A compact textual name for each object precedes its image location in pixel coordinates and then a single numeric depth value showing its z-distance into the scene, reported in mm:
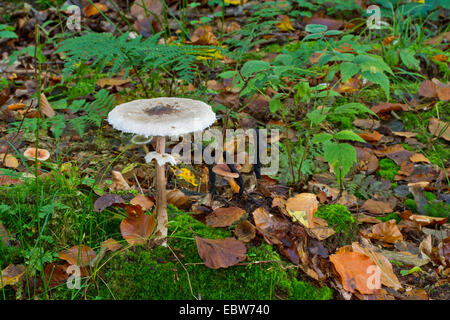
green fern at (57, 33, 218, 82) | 2553
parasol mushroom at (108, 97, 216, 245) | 1706
